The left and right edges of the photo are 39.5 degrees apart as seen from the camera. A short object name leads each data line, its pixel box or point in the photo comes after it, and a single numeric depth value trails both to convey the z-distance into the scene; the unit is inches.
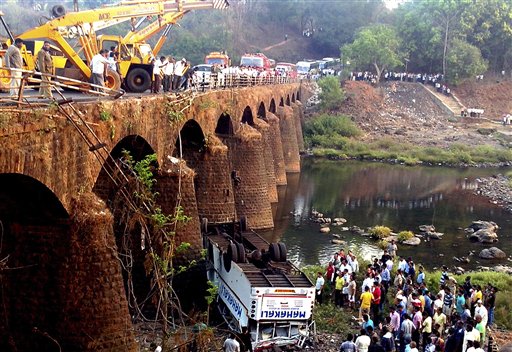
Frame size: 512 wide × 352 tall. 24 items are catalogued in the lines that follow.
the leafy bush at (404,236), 1414.9
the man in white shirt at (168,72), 1059.3
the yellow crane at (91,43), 930.7
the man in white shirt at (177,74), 1102.4
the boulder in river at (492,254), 1322.6
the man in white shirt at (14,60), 657.6
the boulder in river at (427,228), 1521.9
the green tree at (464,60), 3223.4
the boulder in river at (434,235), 1460.4
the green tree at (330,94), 2876.5
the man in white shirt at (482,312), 719.0
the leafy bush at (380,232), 1428.4
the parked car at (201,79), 1134.6
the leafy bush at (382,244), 1339.8
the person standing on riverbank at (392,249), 1165.1
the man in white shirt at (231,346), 633.0
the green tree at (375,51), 3149.6
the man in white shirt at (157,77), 973.8
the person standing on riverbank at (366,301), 815.1
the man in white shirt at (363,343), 666.2
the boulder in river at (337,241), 1357.0
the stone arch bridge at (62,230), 514.9
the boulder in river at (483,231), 1455.5
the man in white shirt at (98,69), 813.9
